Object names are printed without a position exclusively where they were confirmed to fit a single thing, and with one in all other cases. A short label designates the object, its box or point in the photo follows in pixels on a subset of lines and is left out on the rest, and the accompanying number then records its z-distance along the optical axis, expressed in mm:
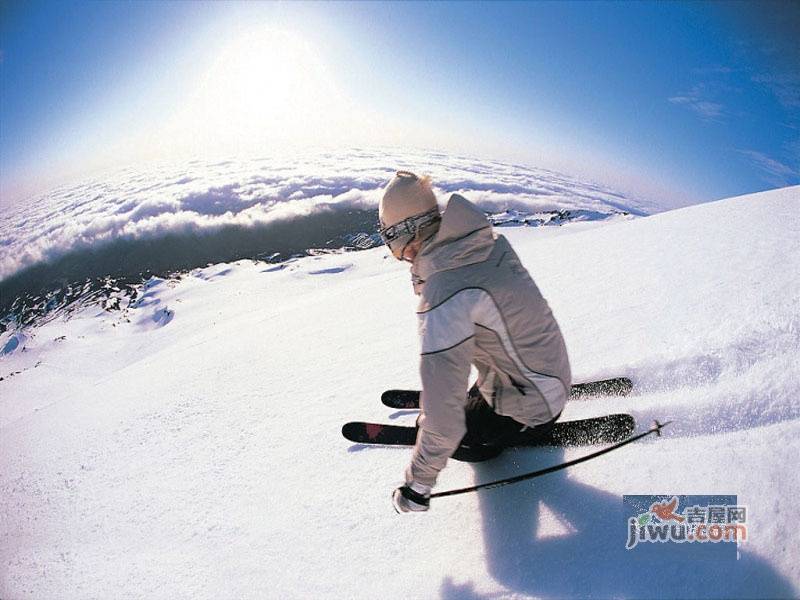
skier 1470
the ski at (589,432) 1973
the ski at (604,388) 2252
